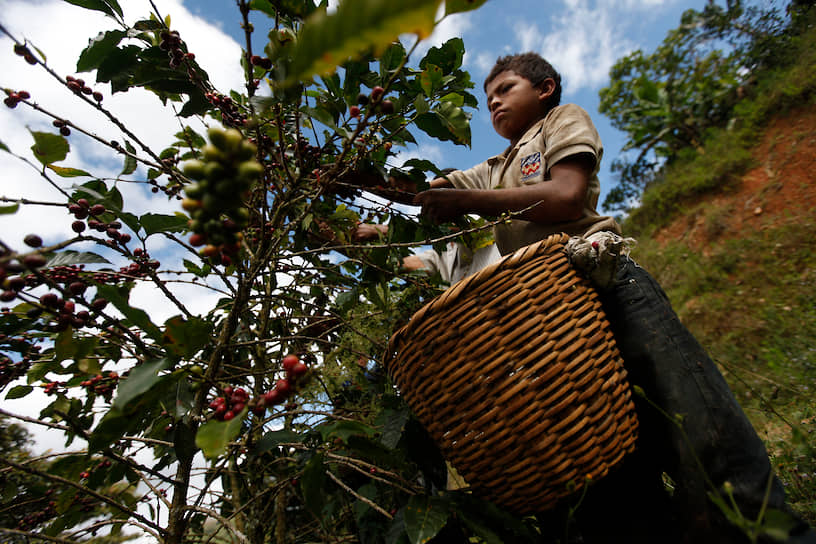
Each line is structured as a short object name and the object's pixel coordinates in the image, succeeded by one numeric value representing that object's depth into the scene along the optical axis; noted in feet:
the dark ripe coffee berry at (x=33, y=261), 1.33
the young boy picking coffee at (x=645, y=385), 2.41
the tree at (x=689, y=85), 28.40
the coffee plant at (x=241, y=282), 1.27
